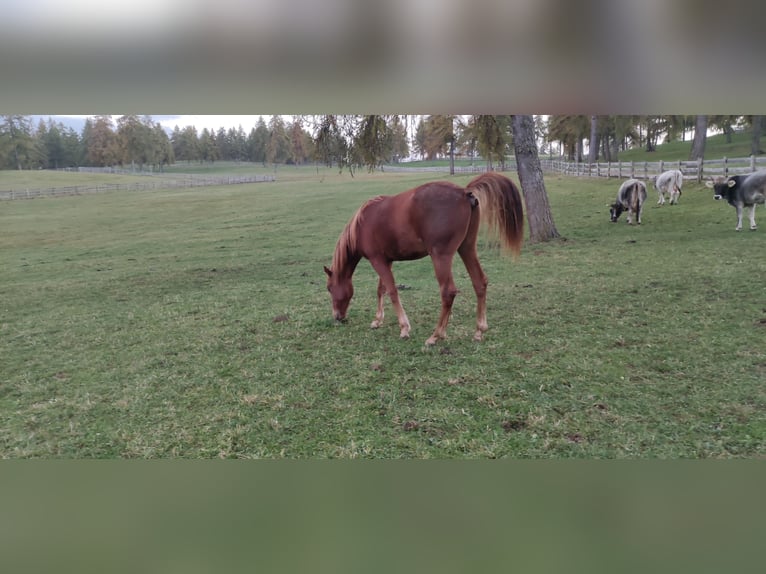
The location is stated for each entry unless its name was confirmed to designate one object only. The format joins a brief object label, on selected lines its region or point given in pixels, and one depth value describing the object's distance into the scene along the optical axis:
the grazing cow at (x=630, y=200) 10.02
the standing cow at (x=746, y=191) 7.74
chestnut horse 3.90
